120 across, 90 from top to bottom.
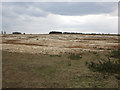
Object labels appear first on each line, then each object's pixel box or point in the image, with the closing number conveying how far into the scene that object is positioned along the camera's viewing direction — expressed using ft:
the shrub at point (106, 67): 31.83
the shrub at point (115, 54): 48.37
